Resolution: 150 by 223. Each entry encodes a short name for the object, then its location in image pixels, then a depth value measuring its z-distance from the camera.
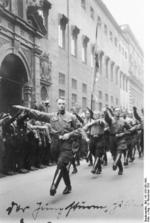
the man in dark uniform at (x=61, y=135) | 6.30
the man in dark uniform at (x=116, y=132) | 7.58
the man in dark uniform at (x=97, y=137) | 8.02
